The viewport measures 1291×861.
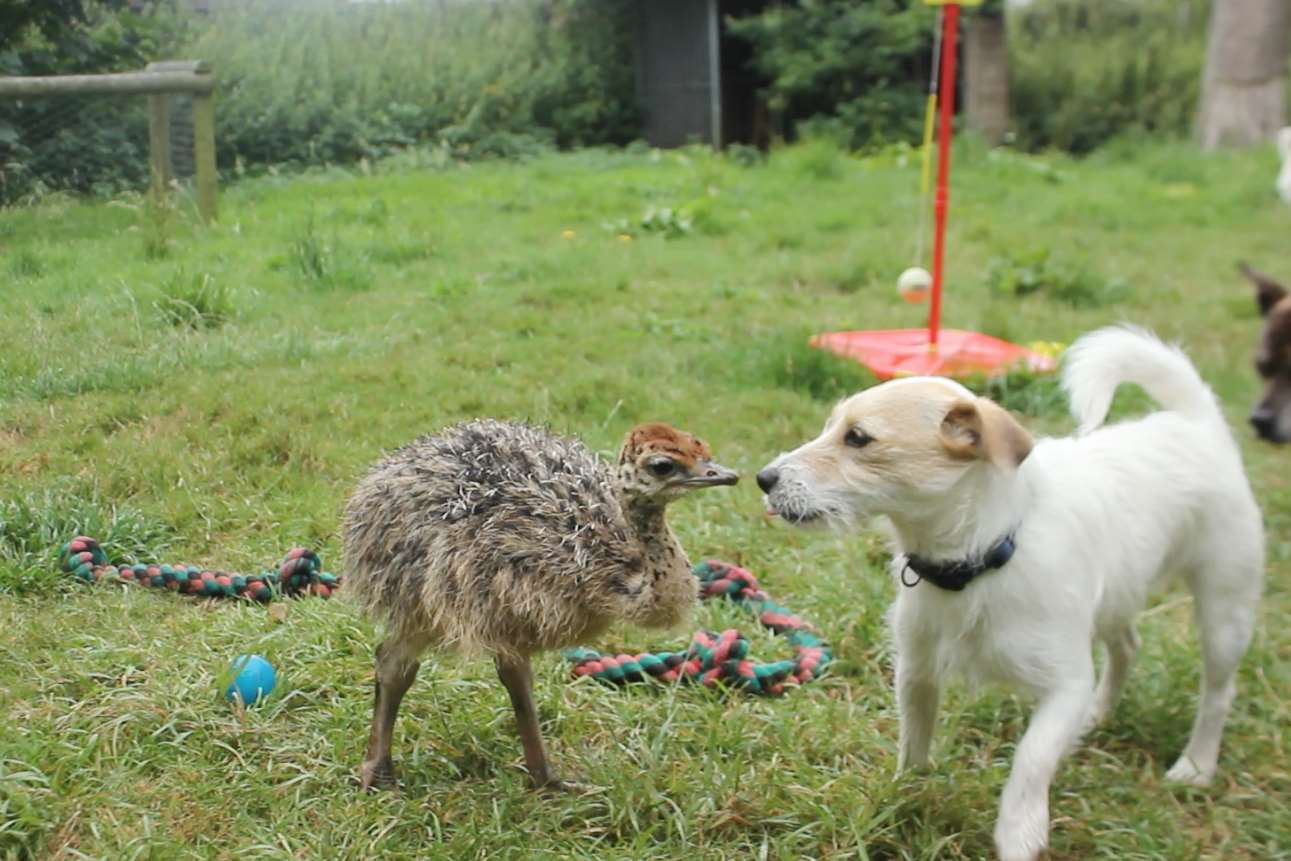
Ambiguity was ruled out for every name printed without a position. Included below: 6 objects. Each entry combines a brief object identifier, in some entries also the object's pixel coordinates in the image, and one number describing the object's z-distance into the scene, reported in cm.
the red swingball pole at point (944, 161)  719
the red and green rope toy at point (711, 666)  399
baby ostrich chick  299
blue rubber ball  350
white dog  320
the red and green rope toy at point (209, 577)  387
